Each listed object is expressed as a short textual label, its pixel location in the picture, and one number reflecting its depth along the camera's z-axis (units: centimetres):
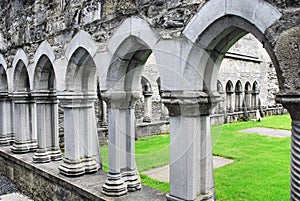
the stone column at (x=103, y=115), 1000
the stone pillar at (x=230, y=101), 1620
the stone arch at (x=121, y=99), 361
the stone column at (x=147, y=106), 1173
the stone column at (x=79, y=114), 440
